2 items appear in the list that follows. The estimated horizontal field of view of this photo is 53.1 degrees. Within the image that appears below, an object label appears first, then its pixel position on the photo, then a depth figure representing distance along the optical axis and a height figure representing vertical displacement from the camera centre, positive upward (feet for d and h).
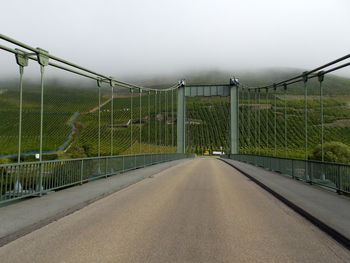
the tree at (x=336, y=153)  120.47 -1.27
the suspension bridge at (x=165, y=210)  15.03 -4.34
